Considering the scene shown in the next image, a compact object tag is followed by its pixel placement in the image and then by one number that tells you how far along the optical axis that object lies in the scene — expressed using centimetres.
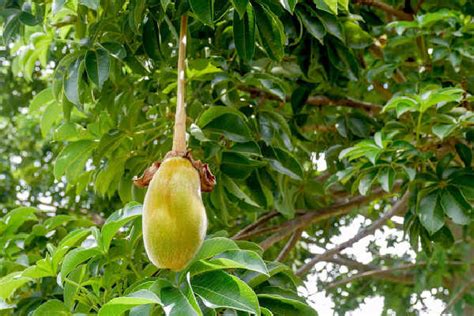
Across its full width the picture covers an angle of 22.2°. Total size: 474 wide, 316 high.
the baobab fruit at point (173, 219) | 157
